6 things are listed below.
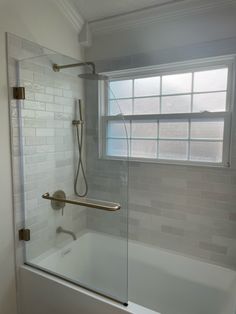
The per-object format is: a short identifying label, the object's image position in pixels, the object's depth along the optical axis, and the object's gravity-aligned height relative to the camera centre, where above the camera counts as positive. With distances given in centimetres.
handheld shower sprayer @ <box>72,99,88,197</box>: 225 +1
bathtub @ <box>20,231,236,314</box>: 168 -115
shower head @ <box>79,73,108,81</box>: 221 +57
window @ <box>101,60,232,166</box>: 199 +21
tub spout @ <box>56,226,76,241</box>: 219 -89
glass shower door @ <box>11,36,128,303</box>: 188 -45
